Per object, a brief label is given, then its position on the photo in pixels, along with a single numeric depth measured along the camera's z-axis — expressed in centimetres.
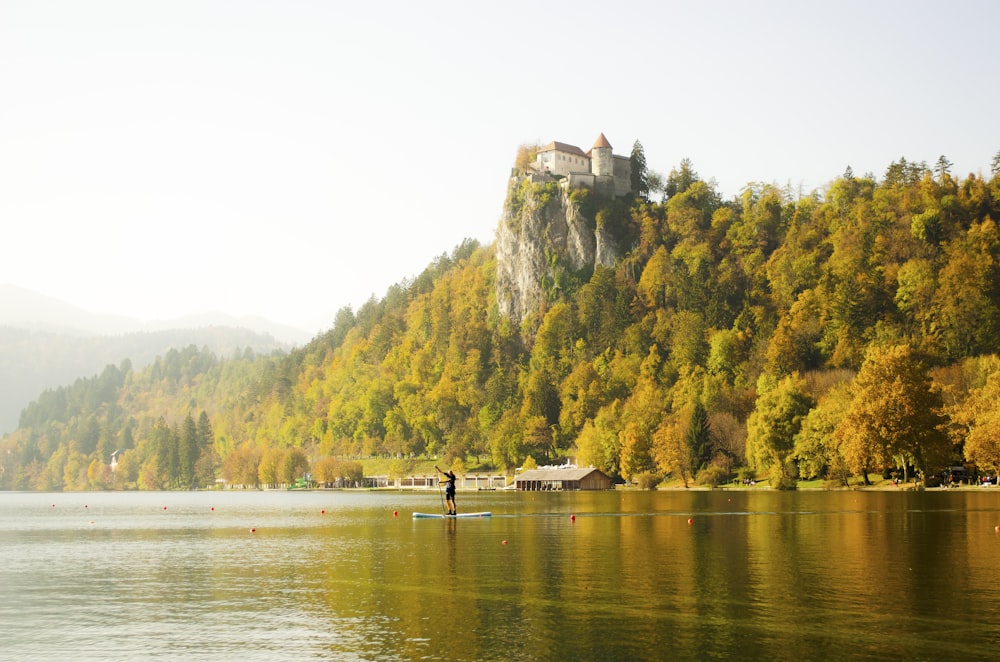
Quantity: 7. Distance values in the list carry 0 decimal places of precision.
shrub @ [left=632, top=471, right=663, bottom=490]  18025
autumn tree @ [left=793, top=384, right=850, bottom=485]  13538
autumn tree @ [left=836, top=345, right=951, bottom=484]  11725
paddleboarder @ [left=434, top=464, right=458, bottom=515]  7369
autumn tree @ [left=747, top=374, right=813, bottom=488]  14500
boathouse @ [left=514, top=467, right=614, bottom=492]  19250
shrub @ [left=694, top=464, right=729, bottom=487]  16688
